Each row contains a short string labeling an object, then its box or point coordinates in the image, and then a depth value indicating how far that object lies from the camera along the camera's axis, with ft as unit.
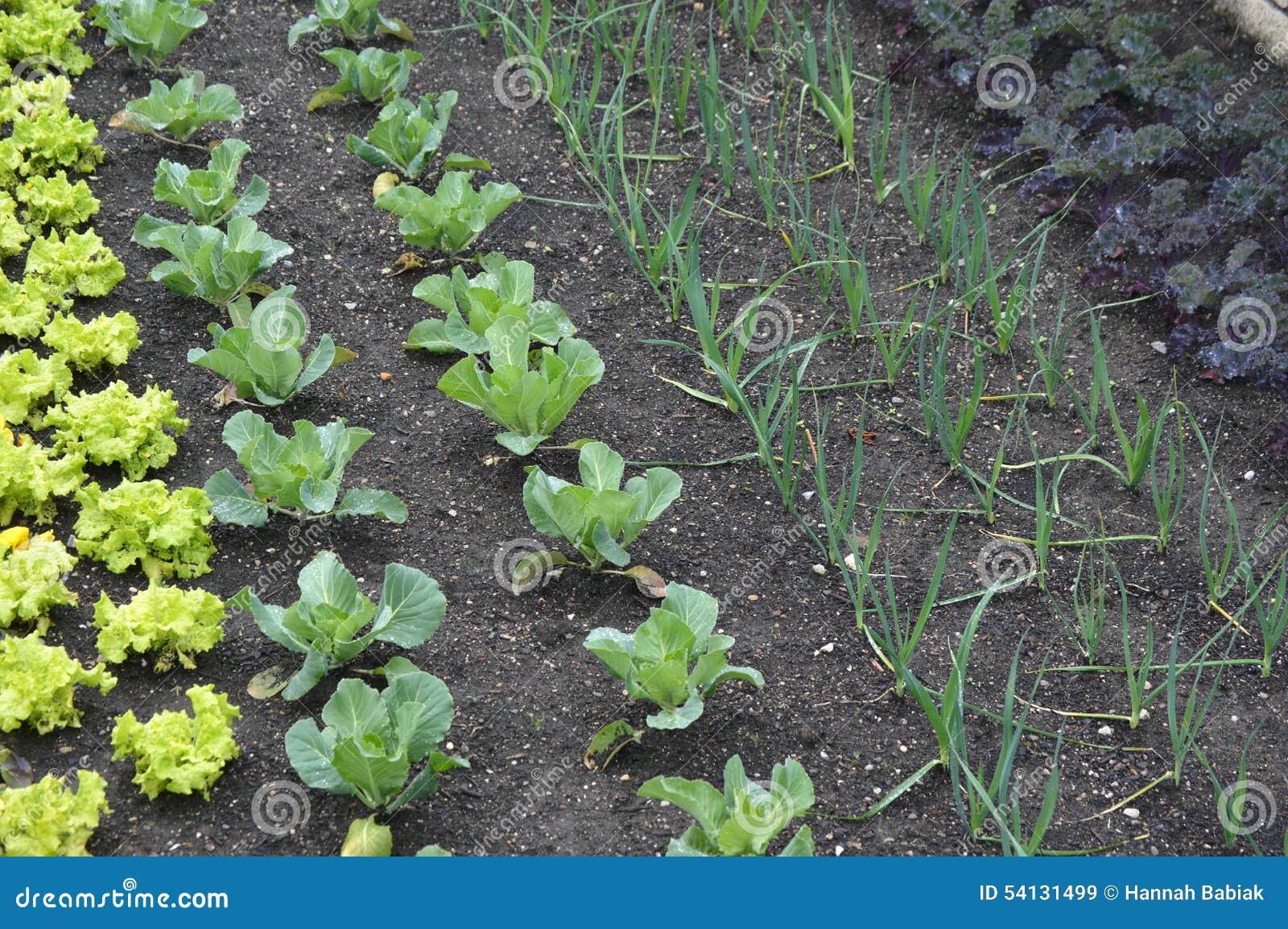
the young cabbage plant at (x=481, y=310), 10.75
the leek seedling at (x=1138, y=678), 7.82
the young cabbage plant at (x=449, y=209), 11.84
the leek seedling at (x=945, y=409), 9.70
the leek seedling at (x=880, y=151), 12.17
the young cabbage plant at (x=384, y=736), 7.31
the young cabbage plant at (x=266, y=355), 10.28
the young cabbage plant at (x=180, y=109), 13.28
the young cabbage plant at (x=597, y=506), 8.87
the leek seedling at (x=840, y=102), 12.93
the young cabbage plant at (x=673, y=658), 7.81
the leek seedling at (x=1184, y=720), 7.34
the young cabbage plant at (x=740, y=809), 6.92
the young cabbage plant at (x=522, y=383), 9.73
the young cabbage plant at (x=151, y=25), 14.35
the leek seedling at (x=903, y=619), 7.91
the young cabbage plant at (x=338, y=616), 8.13
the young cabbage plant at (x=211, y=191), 12.01
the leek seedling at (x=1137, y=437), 9.55
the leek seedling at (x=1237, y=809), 7.49
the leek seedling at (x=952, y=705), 7.41
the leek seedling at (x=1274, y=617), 8.25
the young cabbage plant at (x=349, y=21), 15.01
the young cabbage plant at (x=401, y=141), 12.94
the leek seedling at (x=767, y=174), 11.93
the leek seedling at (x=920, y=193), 11.47
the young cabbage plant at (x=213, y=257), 11.20
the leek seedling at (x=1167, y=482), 9.15
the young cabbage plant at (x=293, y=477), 9.14
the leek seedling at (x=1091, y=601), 8.63
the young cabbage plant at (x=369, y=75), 14.08
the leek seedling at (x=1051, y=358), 10.19
